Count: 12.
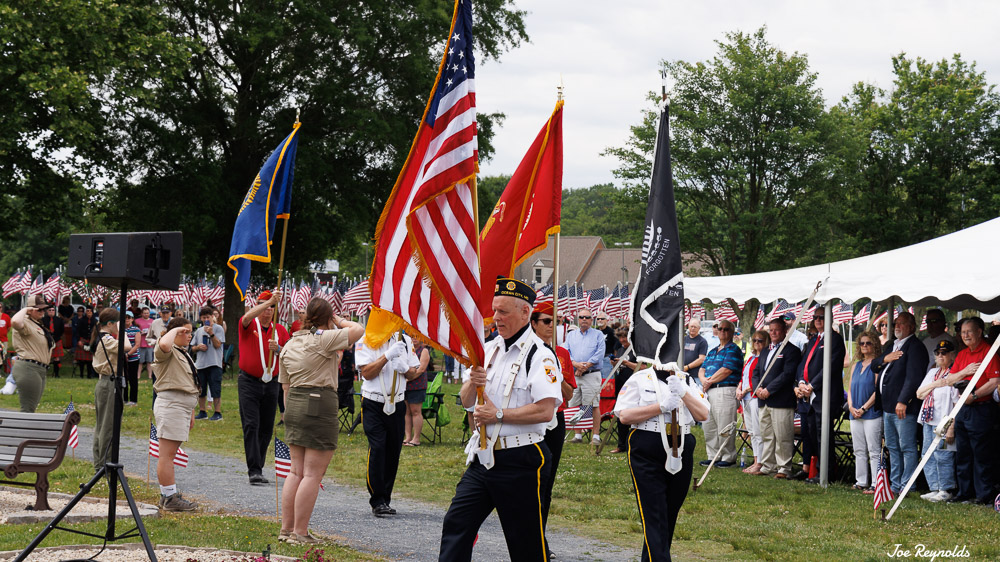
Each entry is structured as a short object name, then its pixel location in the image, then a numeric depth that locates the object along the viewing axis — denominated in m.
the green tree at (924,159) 38.94
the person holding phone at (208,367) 19.17
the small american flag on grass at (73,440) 11.12
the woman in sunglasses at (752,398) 14.17
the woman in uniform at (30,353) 13.00
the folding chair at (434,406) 16.73
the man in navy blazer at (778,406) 13.45
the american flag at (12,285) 37.66
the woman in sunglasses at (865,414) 12.45
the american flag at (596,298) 35.84
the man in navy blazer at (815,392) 13.26
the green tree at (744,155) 41.00
